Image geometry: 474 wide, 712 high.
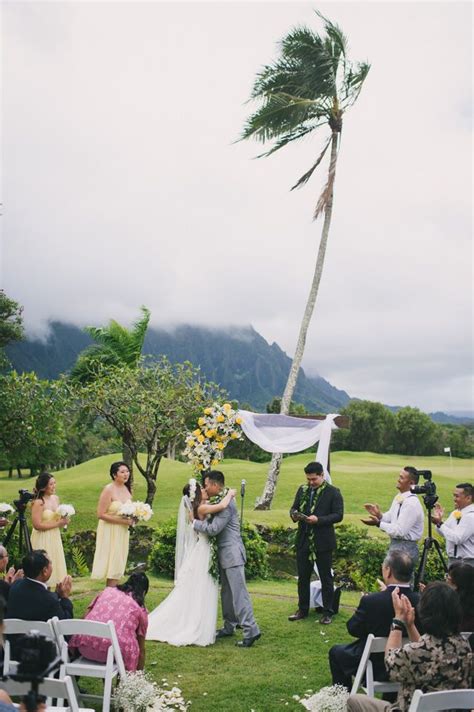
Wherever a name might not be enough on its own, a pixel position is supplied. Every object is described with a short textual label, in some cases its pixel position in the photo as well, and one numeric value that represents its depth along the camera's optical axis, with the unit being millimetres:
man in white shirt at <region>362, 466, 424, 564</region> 7840
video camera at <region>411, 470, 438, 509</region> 7879
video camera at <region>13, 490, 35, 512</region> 8407
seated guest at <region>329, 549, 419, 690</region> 5145
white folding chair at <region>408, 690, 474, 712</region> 3648
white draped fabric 10778
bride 7453
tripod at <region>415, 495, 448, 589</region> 7843
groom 7414
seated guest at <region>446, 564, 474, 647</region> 4992
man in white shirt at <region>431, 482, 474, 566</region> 7273
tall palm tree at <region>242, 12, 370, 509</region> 17547
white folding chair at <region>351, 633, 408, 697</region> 4705
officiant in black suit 8055
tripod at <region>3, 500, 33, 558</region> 8368
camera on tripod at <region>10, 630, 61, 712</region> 2578
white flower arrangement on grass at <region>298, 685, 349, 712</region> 5137
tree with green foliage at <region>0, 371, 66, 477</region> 14633
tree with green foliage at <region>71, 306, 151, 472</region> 23328
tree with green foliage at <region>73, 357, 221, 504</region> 16672
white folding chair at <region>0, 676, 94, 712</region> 4102
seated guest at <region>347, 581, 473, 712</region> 4035
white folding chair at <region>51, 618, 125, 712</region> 4750
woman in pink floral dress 5297
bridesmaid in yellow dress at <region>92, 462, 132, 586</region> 8508
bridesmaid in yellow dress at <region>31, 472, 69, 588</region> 8273
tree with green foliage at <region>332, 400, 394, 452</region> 61781
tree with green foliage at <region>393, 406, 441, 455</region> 59781
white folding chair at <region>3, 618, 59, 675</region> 4770
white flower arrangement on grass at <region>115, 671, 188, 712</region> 5207
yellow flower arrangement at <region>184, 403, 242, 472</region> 9188
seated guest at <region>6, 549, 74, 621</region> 5199
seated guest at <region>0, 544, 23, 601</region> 6200
